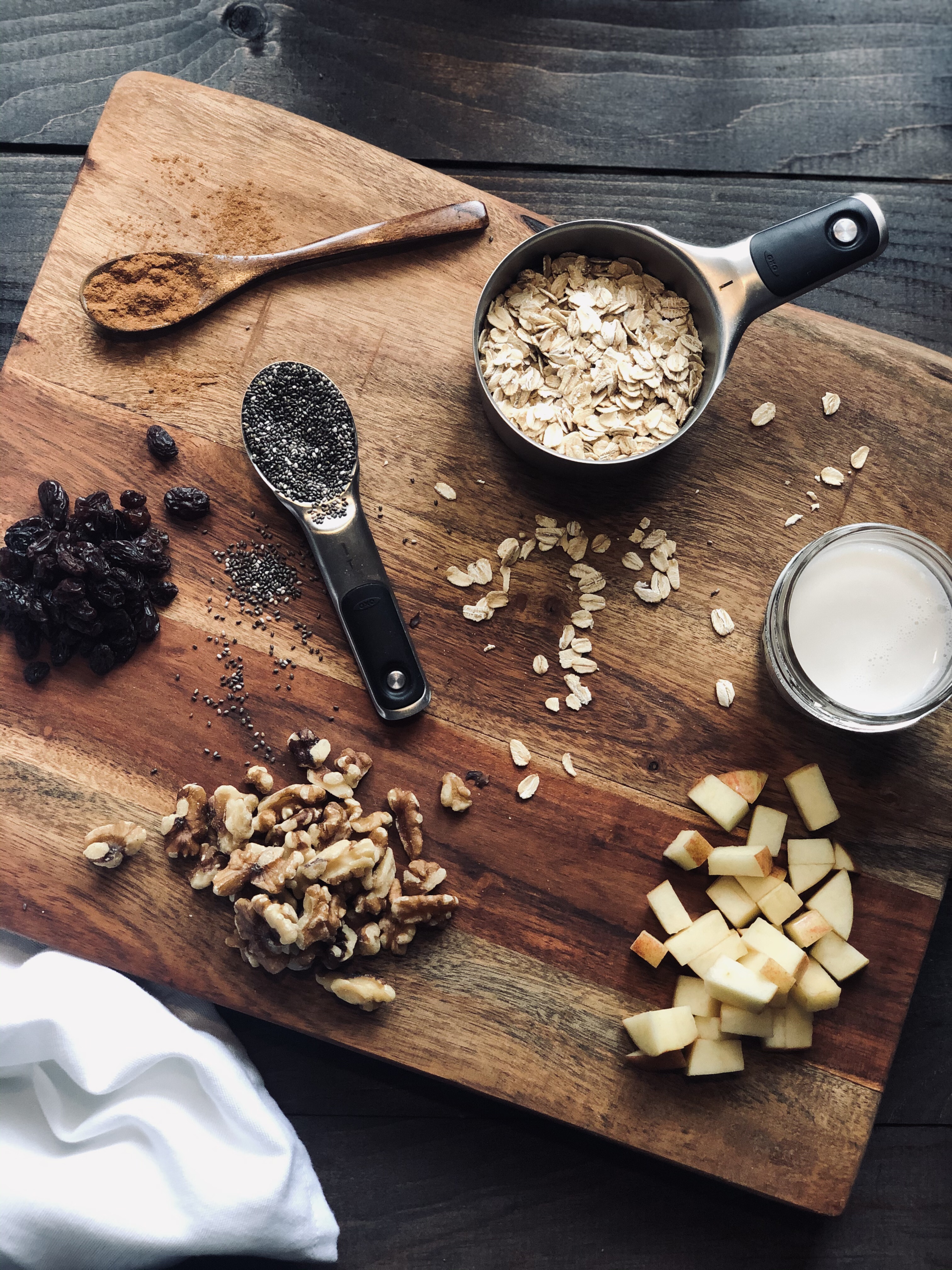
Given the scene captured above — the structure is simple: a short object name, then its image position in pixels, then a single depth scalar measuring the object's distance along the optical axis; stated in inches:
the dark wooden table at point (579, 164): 16.3
